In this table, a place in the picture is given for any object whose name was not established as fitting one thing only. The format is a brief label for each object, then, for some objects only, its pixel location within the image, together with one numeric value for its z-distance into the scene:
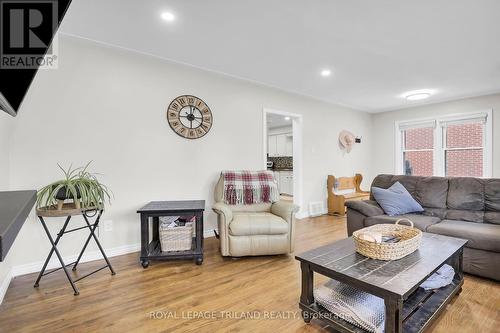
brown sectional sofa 2.17
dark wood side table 2.48
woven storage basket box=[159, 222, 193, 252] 2.58
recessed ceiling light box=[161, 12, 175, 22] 2.16
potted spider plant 2.07
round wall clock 3.17
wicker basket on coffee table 1.55
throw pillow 2.96
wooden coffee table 1.26
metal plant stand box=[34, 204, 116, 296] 2.00
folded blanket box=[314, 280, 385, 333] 1.39
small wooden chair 4.79
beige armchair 2.62
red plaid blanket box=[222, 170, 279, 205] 3.14
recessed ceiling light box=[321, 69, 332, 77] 3.48
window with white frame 4.75
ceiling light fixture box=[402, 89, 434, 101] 4.39
